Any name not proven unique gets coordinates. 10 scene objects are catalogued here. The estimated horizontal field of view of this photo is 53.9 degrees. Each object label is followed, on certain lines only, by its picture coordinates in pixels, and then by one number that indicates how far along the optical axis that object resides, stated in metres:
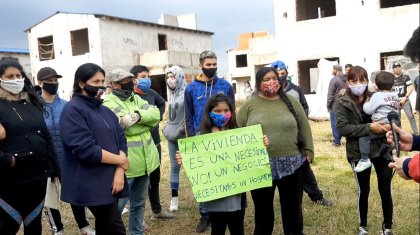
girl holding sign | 3.56
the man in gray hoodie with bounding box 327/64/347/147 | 8.84
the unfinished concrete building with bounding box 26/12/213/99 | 26.12
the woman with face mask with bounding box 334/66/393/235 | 4.11
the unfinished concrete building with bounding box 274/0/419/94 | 14.58
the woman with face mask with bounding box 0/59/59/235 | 3.36
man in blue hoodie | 4.71
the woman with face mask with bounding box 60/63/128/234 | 3.20
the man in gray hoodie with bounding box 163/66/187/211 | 5.40
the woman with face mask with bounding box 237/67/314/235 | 3.86
